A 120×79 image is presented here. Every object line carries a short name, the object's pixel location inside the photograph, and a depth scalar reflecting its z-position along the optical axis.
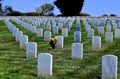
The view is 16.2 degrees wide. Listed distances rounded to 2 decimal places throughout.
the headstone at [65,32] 26.33
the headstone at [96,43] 18.92
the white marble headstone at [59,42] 19.41
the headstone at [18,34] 22.77
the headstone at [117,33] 25.30
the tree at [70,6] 81.12
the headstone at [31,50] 15.66
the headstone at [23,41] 19.66
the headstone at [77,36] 22.75
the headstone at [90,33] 25.64
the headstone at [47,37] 22.98
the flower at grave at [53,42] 18.95
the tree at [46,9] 103.88
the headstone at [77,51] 15.49
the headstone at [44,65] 12.09
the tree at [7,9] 96.65
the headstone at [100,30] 29.62
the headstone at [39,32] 26.57
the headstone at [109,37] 22.28
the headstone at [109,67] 11.74
